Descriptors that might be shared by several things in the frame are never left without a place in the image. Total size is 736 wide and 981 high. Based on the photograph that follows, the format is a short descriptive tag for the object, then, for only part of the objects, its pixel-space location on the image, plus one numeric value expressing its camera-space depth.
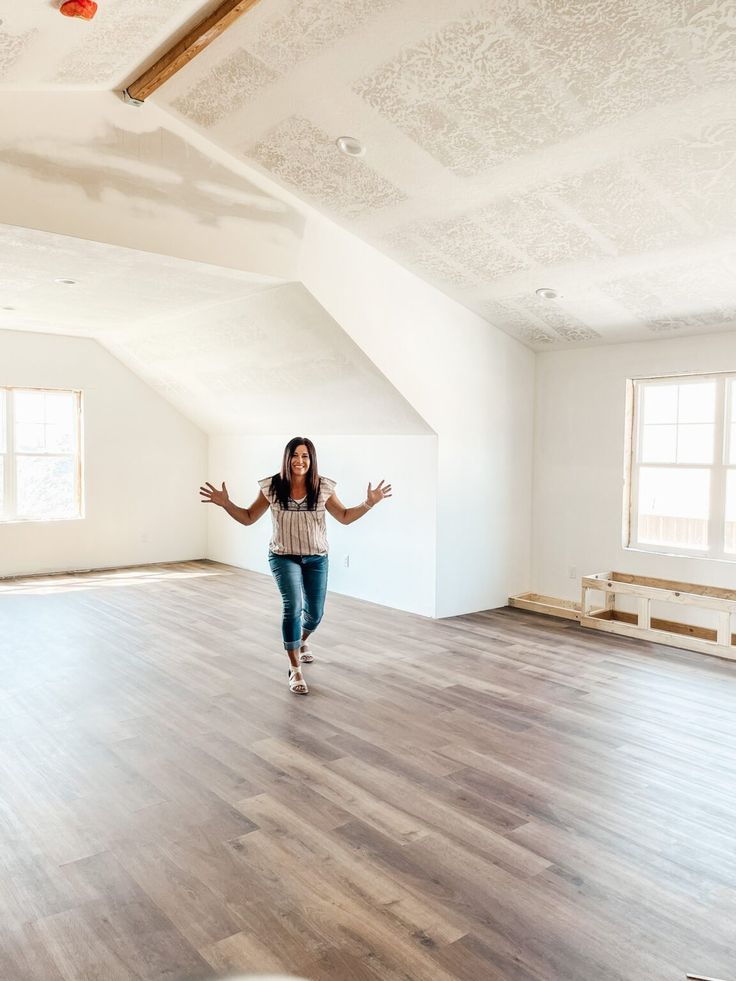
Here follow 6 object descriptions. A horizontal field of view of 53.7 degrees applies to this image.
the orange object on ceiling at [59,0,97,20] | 3.18
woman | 4.27
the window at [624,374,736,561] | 5.70
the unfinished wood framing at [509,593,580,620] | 6.35
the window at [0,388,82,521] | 7.97
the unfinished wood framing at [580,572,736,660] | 5.24
